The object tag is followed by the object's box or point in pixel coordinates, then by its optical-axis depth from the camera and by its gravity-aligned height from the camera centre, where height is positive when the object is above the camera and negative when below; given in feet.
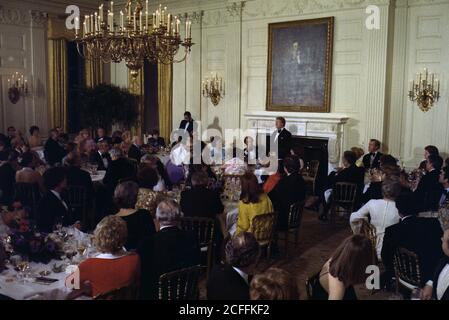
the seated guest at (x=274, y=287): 8.32 -3.03
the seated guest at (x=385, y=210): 17.12 -3.52
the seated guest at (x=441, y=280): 11.66 -4.07
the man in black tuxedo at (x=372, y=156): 30.42 -2.87
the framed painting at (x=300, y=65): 36.17 +3.38
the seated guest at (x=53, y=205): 16.69 -3.42
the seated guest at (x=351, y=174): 25.64 -3.34
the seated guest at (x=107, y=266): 10.95 -3.54
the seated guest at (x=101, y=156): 29.19 -2.93
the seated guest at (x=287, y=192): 20.84 -3.58
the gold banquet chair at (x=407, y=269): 13.74 -4.58
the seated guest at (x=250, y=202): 18.12 -3.45
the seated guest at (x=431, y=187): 21.33 -3.40
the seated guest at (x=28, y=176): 20.39 -2.91
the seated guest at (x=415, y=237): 14.12 -3.78
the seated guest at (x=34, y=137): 38.16 -2.41
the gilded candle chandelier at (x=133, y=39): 23.99 +3.44
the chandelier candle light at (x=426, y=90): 31.94 +1.37
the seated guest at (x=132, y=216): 14.17 -3.14
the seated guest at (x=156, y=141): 38.02 -2.69
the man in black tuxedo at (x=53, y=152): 31.86 -2.94
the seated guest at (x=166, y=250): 12.27 -3.63
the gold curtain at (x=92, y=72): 49.01 +3.56
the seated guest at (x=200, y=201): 17.81 -3.35
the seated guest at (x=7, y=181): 22.44 -3.44
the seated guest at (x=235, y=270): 10.00 -3.43
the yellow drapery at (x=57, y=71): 45.34 +3.44
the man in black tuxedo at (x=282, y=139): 33.24 -2.03
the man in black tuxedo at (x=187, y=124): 43.33 -1.39
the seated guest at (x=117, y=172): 23.77 -3.12
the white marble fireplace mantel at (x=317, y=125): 35.32 -1.18
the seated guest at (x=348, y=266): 10.16 -3.26
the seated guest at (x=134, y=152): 31.45 -2.87
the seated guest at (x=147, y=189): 17.10 -3.10
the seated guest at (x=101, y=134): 35.81 -1.94
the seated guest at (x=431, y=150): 25.55 -2.08
